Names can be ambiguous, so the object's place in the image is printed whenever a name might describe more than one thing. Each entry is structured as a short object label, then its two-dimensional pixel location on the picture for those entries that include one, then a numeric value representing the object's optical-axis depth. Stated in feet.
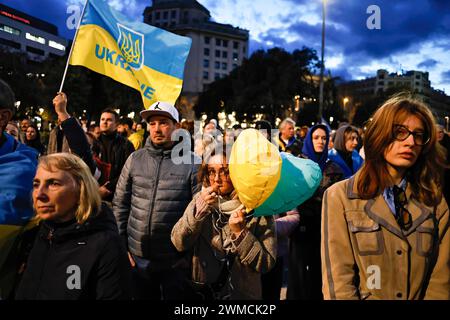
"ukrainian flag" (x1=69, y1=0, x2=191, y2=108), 15.97
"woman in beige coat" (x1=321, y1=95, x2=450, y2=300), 6.67
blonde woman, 6.80
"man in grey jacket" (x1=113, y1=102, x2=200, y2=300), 10.87
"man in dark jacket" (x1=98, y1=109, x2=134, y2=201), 18.11
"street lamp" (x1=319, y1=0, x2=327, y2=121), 68.00
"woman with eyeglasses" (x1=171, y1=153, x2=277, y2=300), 8.60
